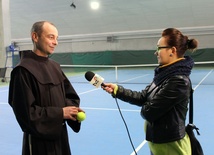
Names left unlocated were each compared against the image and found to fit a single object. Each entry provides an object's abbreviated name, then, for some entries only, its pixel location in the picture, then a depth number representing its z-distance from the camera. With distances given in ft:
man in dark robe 6.44
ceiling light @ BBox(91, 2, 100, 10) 60.03
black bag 7.74
